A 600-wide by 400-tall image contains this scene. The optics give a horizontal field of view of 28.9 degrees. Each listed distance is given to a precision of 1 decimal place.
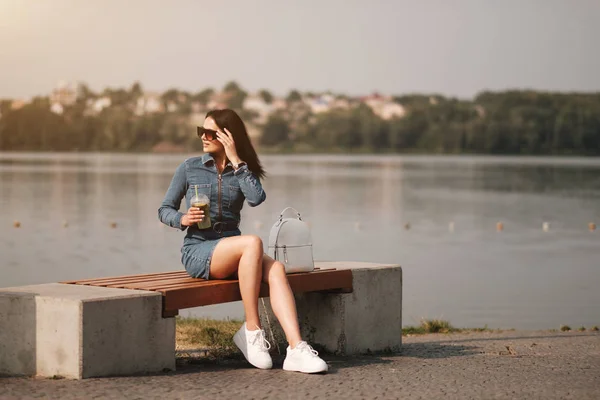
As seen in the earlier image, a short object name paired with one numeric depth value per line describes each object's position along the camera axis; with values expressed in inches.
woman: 278.4
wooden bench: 252.8
